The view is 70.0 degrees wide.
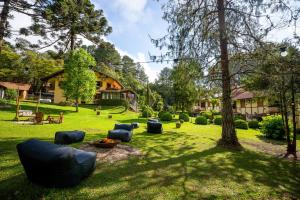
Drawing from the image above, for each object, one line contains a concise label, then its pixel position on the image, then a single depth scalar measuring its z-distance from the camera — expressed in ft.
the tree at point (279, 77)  32.07
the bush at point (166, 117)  90.57
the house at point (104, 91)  132.57
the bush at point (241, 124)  78.84
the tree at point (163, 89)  229.45
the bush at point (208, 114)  108.90
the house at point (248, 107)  106.01
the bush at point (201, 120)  85.88
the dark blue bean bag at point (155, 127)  51.72
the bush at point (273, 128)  57.68
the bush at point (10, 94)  115.34
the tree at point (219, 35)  35.45
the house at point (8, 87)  122.19
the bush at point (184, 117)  95.19
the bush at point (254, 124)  83.67
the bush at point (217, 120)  89.51
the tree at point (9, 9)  57.72
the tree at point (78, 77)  91.20
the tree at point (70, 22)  63.16
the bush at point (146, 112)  97.47
